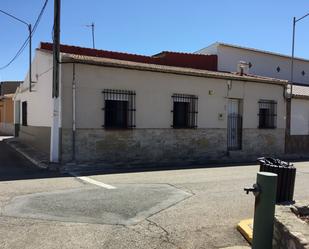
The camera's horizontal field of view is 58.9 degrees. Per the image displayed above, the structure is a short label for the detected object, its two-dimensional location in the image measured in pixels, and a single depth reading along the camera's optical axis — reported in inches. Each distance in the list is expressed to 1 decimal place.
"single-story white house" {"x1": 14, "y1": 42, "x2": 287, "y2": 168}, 370.2
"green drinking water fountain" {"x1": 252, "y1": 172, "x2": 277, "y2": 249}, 130.9
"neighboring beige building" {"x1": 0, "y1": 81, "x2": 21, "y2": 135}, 835.5
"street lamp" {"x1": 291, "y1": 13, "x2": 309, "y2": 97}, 539.2
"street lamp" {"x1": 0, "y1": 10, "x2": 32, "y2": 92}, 476.4
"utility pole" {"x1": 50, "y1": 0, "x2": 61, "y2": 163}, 360.2
